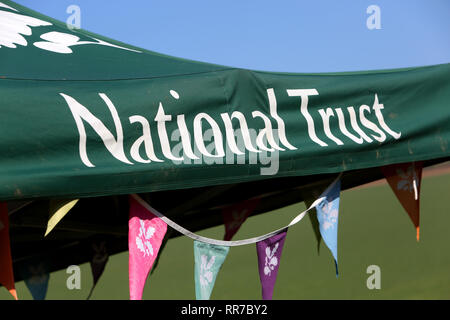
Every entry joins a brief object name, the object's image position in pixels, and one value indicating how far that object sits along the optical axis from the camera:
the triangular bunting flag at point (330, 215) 3.37
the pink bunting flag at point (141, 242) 2.86
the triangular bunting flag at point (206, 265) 3.03
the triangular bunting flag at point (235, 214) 4.28
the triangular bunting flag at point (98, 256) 5.11
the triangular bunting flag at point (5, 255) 2.69
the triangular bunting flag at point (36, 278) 5.16
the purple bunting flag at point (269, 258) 3.28
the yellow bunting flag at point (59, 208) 2.48
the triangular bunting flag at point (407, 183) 3.70
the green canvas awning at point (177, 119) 2.45
